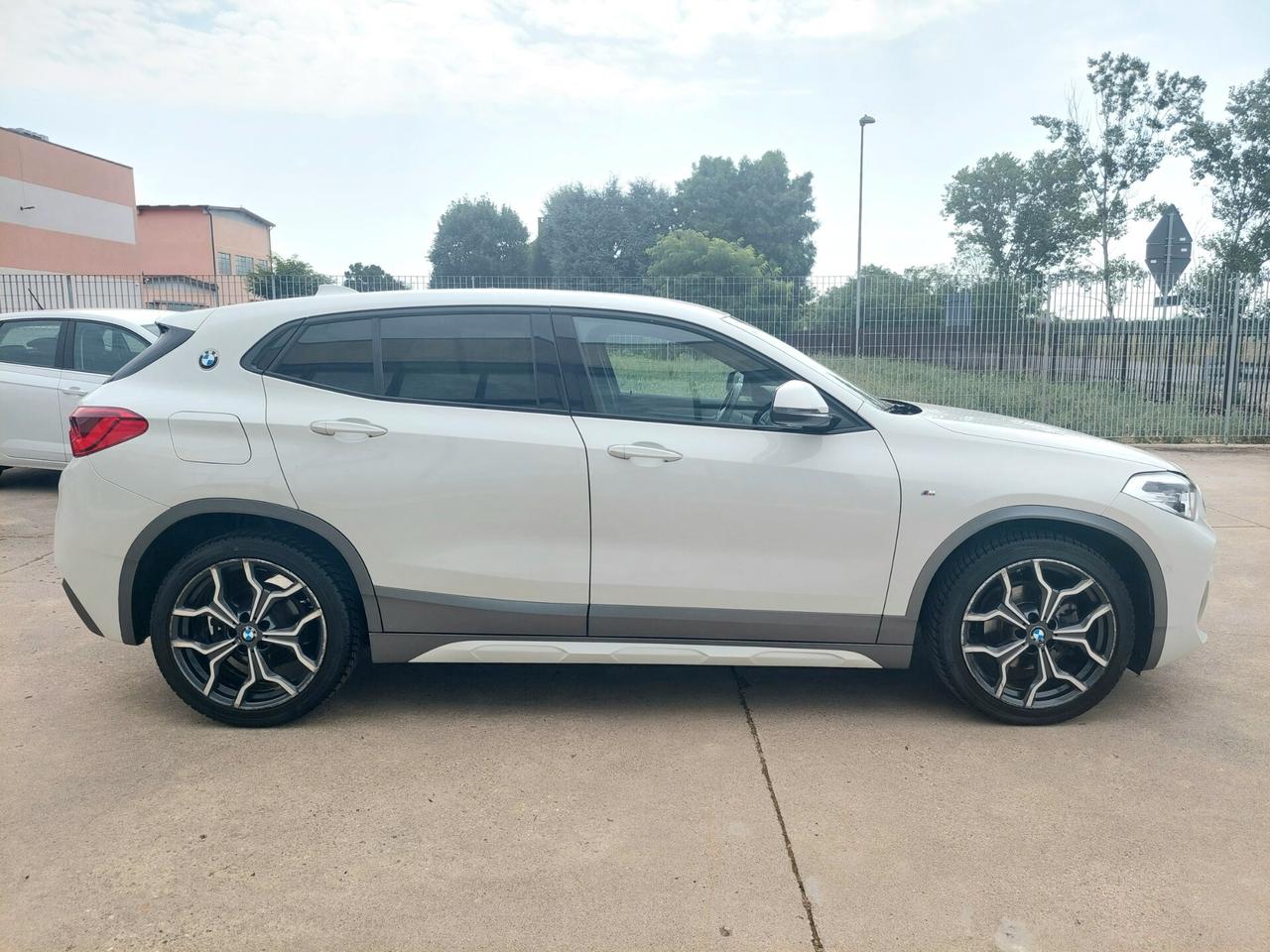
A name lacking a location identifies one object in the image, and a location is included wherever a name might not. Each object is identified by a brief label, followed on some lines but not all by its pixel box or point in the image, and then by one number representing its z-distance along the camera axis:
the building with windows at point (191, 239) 53.09
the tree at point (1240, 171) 26.22
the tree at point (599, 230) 65.81
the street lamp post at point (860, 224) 34.13
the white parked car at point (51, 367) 8.03
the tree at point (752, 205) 75.31
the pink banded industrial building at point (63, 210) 36.72
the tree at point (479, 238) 70.75
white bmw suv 3.43
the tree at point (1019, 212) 45.31
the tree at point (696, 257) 53.97
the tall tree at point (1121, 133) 27.52
